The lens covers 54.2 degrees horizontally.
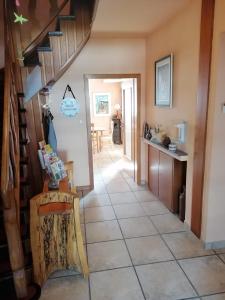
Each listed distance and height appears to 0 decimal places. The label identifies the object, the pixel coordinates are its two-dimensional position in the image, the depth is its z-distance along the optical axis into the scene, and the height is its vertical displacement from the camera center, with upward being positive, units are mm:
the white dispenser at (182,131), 2730 -310
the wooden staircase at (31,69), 2191 +458
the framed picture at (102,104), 8828 +163
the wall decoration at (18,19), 2356 +981
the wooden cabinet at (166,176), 3041 -1039
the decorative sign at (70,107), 3709 +33
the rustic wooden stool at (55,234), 1888 -1085
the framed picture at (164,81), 3058 +369
